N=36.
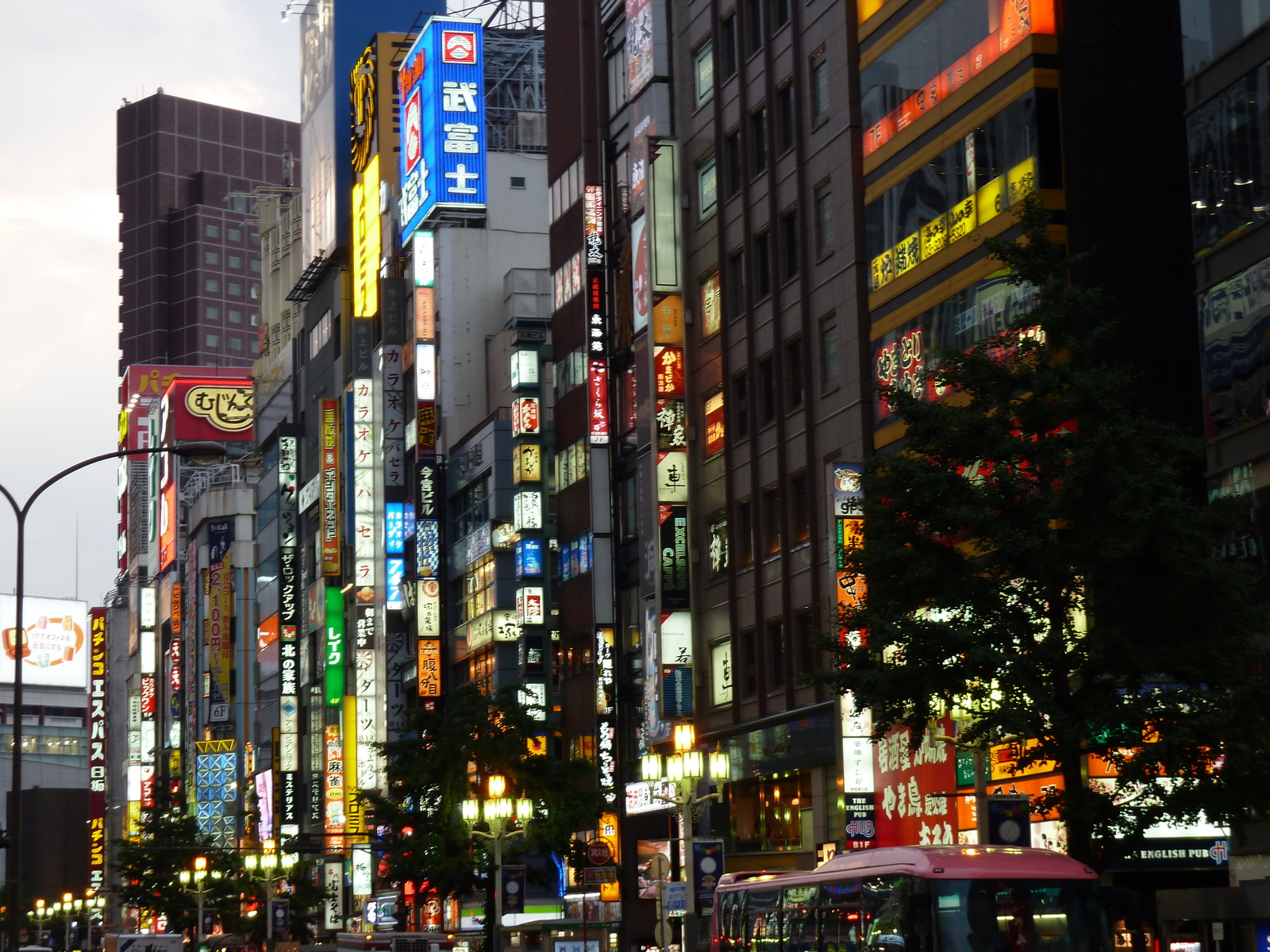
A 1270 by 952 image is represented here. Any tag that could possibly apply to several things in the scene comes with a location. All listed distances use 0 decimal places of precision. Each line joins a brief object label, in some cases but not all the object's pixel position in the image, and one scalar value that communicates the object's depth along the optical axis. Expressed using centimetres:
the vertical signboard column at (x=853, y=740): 4912
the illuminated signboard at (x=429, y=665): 9306
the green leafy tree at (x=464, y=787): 6506
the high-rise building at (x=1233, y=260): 3609
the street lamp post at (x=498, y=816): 5772
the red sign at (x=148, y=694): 16962
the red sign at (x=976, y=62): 4603
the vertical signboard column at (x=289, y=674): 11494
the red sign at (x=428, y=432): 9488
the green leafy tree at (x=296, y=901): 9306
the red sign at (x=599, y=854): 4969
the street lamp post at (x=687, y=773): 4472
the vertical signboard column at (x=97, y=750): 17725
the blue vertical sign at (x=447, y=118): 9988
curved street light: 3297
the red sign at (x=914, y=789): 4725
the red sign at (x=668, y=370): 6406
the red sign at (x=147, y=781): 15300
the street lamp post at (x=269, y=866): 8981
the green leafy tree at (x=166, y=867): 10825
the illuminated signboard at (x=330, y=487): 10694
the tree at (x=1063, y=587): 2970
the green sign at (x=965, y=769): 4541
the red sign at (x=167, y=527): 16725
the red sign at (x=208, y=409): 16975
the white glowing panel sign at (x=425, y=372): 9569
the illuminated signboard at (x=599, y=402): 7119
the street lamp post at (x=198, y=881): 9902
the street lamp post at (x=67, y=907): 16924
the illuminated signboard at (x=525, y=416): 8475
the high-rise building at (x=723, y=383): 5625
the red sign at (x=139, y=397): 19712
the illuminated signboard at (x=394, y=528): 9756
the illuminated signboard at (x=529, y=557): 8344
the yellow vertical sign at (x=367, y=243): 10912
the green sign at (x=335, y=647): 10669
